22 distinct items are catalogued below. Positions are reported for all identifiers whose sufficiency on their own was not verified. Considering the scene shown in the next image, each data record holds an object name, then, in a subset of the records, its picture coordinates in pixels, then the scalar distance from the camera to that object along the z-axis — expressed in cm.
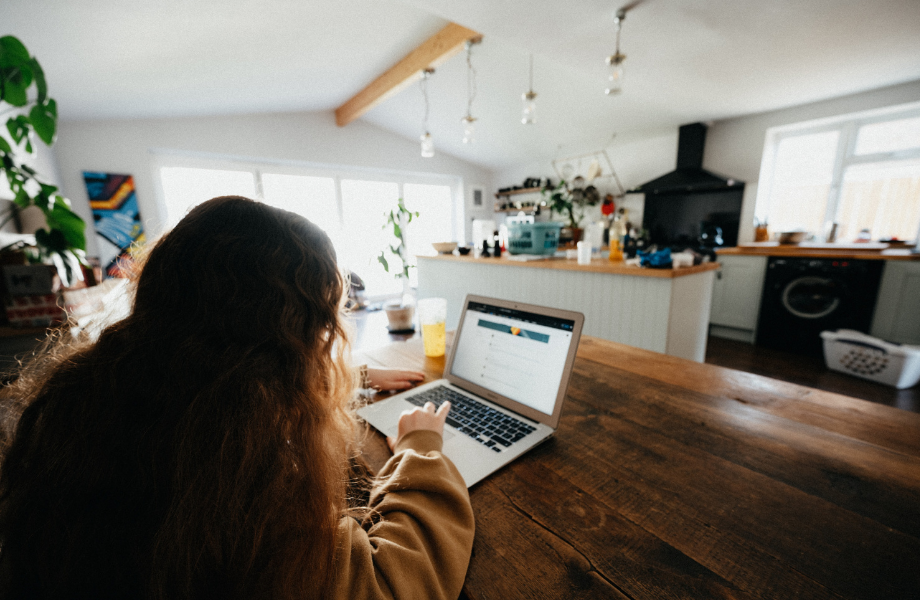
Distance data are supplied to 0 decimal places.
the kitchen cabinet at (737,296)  324
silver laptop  64
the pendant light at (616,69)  196
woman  32
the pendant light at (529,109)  255
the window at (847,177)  301
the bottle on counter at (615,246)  229
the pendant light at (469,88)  297
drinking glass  107
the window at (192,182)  396
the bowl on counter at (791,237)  320
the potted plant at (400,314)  139
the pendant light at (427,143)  305
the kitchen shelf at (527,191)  568
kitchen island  187
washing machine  269
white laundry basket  222
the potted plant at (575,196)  480
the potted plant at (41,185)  134
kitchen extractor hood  377
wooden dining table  39
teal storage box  262
